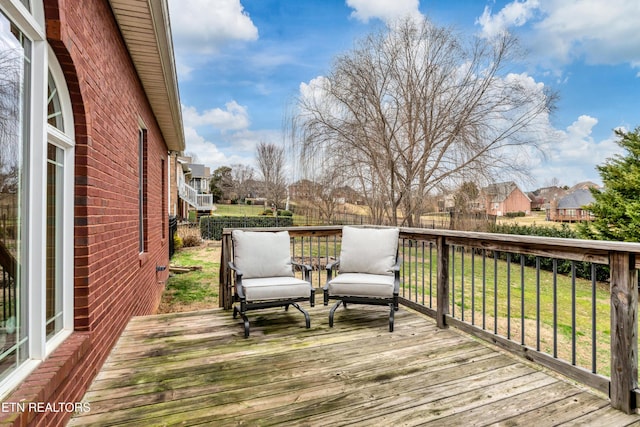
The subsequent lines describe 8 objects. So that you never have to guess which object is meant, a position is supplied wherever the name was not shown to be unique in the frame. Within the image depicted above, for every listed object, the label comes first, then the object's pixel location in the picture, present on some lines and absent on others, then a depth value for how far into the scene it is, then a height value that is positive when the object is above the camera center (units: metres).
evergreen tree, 7.73 +0.36
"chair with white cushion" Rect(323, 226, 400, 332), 3.43 -0.64
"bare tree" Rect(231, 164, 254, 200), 31.22 +3.29
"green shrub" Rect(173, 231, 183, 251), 11.78 -1.02
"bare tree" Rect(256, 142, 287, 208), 21.97 +3.05
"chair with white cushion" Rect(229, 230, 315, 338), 3.34 -0.66
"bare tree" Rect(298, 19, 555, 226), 9.26 +2.89
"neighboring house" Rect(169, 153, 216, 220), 16.30 +1.03
